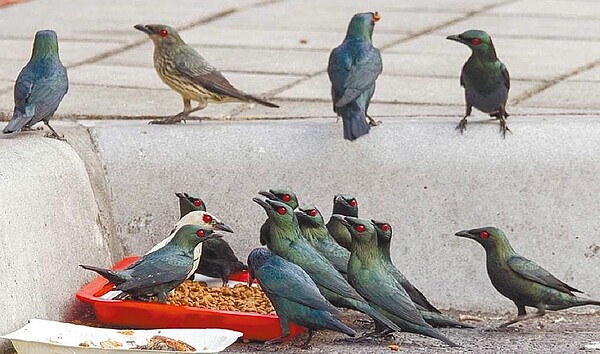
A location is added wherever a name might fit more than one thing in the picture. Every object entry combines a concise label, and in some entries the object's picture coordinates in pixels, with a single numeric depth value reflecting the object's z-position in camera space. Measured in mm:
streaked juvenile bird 13805
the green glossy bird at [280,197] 12203
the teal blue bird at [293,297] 10687
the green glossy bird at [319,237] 11891
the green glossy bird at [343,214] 12367
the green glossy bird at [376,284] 10922
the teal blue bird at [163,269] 11453
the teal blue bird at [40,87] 12570
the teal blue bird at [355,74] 13180
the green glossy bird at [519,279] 11687
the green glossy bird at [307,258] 11031
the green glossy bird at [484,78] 13406
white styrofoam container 10125
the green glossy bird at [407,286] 11383
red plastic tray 11234
